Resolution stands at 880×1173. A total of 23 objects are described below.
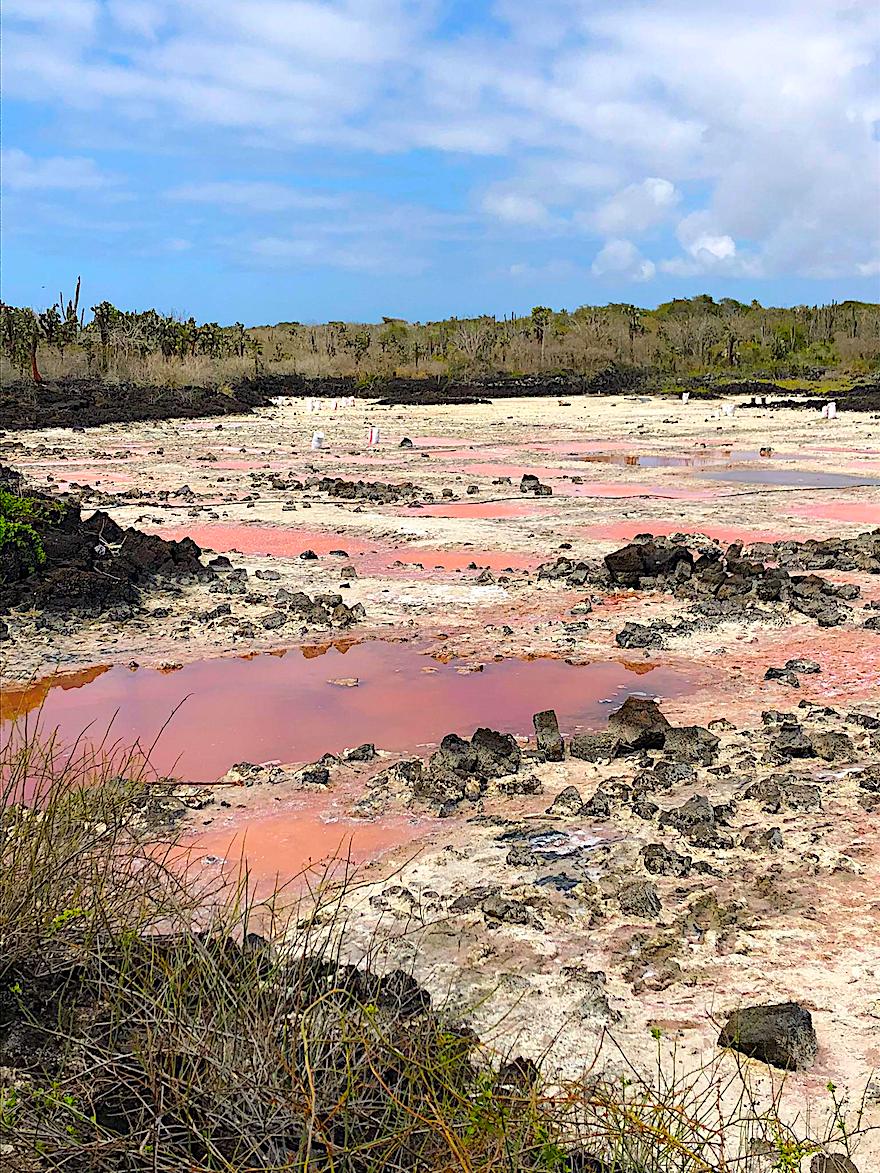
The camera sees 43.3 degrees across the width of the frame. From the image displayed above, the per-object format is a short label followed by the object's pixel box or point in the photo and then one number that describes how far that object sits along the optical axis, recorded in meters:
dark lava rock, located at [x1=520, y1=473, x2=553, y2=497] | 18.35
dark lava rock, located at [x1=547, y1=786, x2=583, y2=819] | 5.79
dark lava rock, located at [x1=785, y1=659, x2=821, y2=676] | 8.28
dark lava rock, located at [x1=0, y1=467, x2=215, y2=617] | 10.05
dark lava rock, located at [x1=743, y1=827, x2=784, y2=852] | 5.27
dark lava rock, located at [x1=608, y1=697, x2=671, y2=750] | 6.54
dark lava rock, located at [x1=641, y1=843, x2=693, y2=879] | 5.05
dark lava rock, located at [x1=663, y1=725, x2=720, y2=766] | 6.39
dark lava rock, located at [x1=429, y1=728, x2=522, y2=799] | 6.11
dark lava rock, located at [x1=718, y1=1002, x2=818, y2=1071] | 3.61
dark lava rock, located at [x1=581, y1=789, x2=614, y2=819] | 5.71
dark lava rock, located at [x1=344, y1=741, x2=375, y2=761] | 6.63
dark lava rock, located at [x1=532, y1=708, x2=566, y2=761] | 6.57
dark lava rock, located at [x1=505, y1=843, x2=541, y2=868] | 5.16
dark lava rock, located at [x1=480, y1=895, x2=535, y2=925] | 4.62
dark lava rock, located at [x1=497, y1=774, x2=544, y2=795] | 6.11
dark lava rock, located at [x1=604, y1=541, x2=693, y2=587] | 11.28
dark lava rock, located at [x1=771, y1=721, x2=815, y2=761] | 6.48
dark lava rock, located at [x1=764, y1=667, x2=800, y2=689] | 7.97
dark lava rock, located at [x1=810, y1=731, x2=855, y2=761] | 6.43
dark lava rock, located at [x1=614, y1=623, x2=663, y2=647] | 9.20
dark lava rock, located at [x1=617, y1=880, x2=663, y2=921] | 4.66
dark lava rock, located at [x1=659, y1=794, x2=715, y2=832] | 5.50
